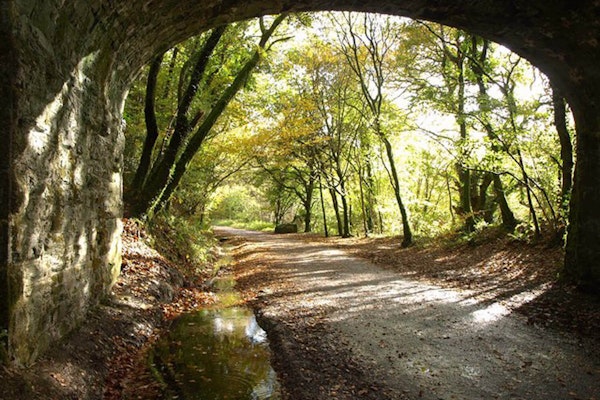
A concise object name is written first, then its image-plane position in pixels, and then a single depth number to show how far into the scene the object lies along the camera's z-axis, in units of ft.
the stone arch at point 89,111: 10.21
